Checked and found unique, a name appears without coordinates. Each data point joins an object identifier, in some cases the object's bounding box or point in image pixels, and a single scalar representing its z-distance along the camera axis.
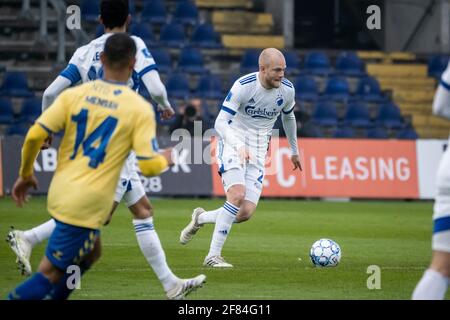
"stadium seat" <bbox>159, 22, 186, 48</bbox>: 28.58
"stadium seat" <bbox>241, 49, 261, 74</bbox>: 27.88
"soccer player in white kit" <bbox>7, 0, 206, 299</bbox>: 8.91
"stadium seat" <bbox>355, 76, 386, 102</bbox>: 29.39
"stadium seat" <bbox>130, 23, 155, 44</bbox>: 27.65
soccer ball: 11.64
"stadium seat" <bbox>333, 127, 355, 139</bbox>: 26.75
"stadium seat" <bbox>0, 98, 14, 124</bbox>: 25.48
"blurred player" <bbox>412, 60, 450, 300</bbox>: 7.02
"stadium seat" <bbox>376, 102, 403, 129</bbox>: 28.86
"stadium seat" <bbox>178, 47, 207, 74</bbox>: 28.06
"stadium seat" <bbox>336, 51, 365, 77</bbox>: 29.70
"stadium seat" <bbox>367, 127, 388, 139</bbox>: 27.33
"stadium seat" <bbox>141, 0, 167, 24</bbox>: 29.09
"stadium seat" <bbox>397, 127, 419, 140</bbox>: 27.55
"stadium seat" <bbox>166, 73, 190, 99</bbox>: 27.02
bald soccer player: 11.90
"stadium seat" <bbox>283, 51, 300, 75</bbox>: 28.64
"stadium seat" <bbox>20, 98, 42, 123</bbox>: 25.36
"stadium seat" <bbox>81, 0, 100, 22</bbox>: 27.79
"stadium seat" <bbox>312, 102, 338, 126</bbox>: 27.92
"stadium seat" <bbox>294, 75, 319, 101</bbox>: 28.33
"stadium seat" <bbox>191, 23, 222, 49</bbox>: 29.05
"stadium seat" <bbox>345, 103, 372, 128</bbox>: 28.44
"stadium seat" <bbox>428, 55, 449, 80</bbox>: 30.14
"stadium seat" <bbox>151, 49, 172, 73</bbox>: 27.52
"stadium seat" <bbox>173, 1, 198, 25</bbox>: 29.34
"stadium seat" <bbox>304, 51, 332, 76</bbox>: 29.34
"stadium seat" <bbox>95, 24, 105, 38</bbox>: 26.20
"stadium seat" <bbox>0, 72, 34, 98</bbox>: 26.28
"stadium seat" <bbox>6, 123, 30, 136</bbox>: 24.63
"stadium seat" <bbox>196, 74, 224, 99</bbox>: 27.12
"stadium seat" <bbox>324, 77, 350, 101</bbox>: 29.00
